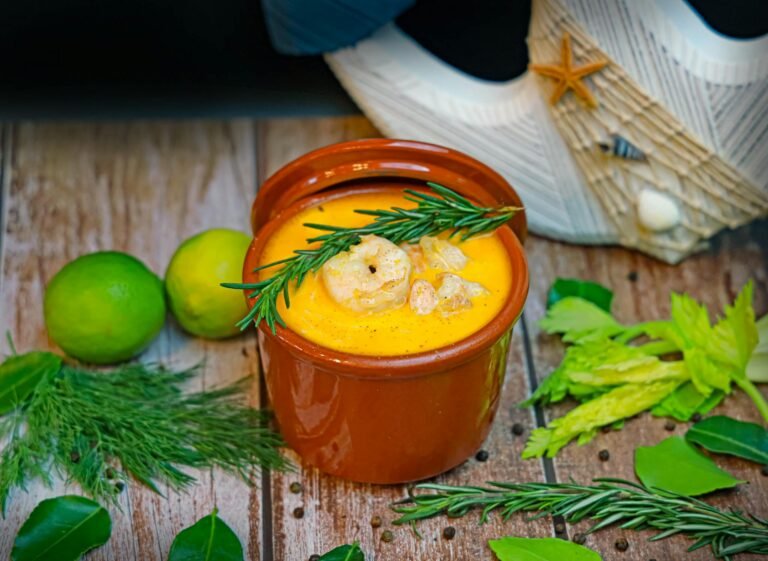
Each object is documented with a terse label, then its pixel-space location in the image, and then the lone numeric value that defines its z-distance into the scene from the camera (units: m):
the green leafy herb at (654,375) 0.81
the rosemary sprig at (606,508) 0.77
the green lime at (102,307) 0.81
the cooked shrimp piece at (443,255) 0.77
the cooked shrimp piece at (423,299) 0.75
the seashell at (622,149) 0.85
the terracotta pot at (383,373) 0.74
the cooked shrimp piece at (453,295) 0.75
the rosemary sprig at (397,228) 0.75
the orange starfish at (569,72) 0.84
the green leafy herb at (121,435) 0.79
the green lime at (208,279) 0.82
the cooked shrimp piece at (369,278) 0.75
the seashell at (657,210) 0.86
